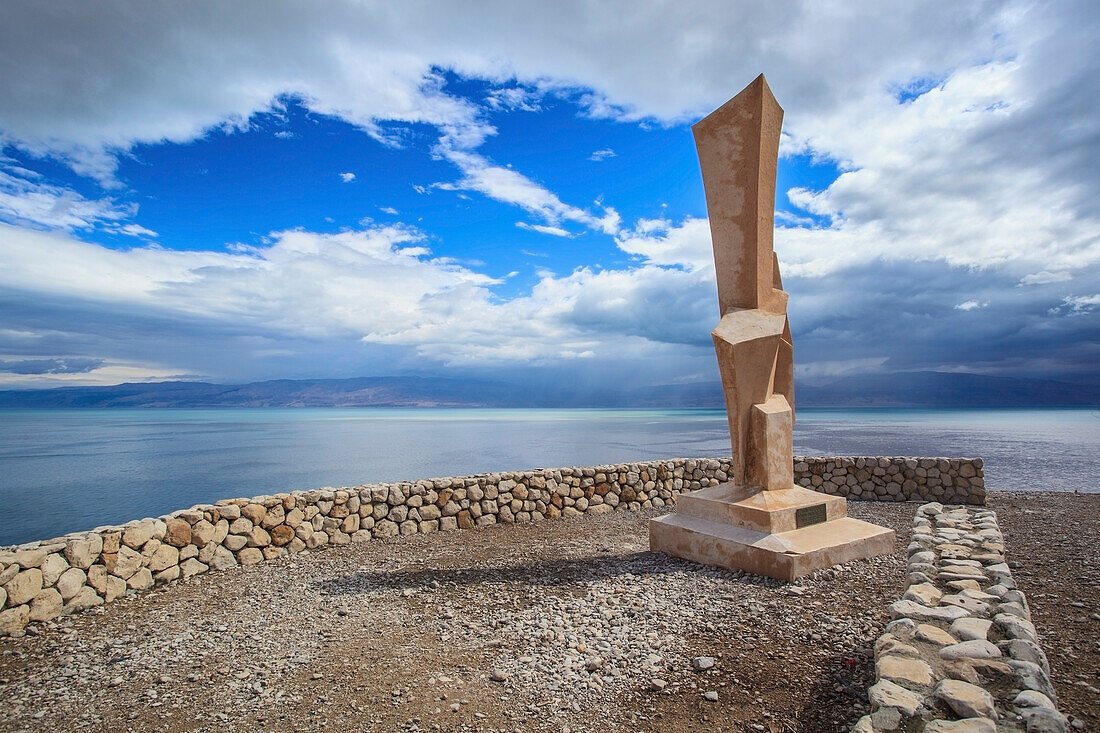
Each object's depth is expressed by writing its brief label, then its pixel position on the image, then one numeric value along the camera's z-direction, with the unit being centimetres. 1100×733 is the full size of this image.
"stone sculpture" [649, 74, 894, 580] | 638
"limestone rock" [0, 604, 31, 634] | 506
